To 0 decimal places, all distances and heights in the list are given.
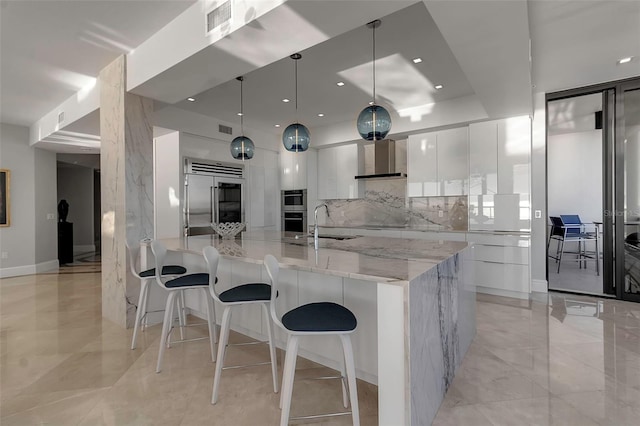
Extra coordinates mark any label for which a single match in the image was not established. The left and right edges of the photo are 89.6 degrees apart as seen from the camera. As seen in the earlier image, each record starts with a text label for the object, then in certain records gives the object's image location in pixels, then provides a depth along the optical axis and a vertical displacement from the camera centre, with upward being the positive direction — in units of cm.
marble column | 341 +34
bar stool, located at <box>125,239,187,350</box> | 289 -66
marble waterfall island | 150 -56
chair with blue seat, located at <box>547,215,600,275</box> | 584 -46
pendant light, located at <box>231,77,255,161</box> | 379 +76
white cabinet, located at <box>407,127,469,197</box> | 495 +75
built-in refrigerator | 508 +17
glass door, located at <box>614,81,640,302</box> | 405 +27
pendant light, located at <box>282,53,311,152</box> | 329 +77
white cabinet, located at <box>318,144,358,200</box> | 609 +76
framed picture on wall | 584 +27
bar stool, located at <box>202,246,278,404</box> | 203 -56
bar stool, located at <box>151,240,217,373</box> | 247 -58
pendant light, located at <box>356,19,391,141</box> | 272 +76
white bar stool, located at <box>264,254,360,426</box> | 161 -59
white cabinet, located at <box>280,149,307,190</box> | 650 +84
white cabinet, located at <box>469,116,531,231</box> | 433 +49
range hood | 572 +92
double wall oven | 654 +2
